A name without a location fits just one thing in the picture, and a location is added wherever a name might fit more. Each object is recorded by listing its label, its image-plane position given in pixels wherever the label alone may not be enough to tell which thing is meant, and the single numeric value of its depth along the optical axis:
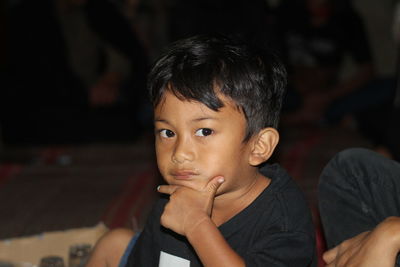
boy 1.97
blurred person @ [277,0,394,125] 4.23
